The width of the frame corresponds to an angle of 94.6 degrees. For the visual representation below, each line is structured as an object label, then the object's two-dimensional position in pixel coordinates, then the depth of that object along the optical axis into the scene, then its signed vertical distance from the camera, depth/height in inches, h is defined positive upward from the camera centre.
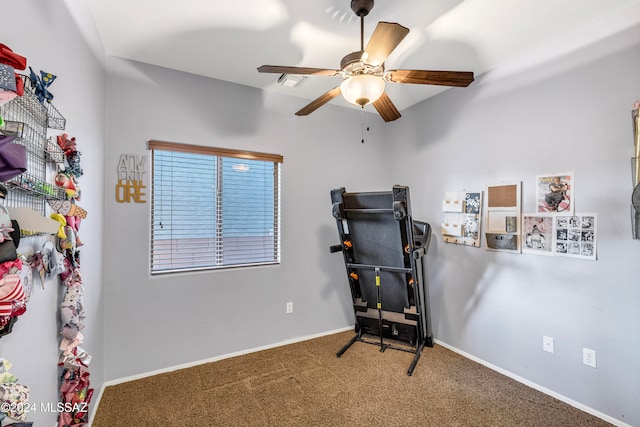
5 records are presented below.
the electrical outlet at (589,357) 80.7 -38.9
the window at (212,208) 104.0 +3.4
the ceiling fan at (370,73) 61.9 +33.4
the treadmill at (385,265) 101.0 -18.3
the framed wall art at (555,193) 85.7 +6.9
